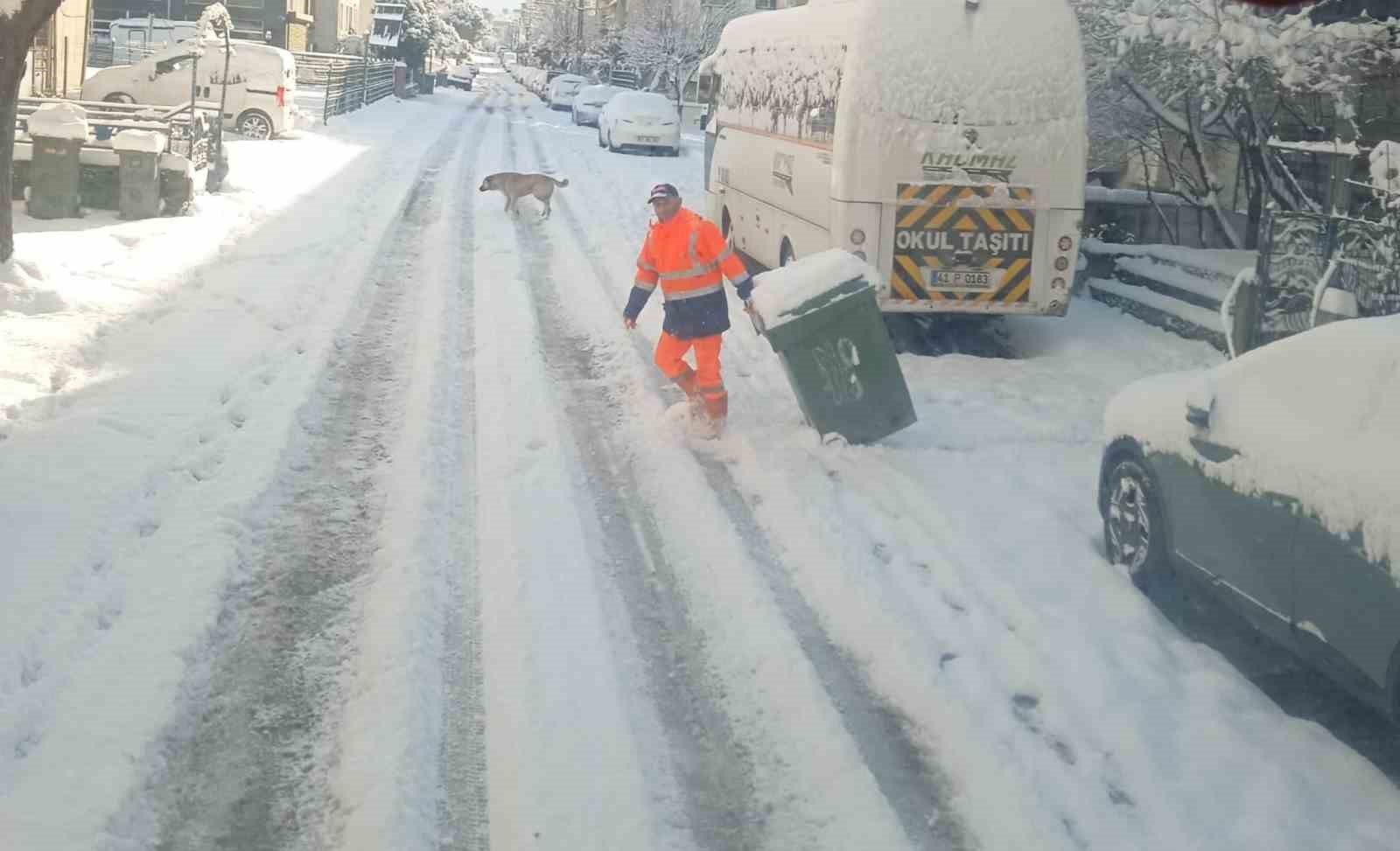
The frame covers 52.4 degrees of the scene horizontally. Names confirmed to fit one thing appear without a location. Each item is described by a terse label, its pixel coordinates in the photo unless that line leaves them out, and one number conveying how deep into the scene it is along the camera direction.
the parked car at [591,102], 44.69
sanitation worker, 9.09
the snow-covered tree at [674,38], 55.19
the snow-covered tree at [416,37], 70.81
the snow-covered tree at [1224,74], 12.54
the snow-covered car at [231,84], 28.73
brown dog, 20.11
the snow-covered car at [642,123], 33.56
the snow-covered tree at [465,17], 117.30
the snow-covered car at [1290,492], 5.11
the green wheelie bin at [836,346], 8.88
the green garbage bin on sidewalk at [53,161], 16.31
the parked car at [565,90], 58.65
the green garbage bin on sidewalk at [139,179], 16.70
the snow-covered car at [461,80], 80.06
